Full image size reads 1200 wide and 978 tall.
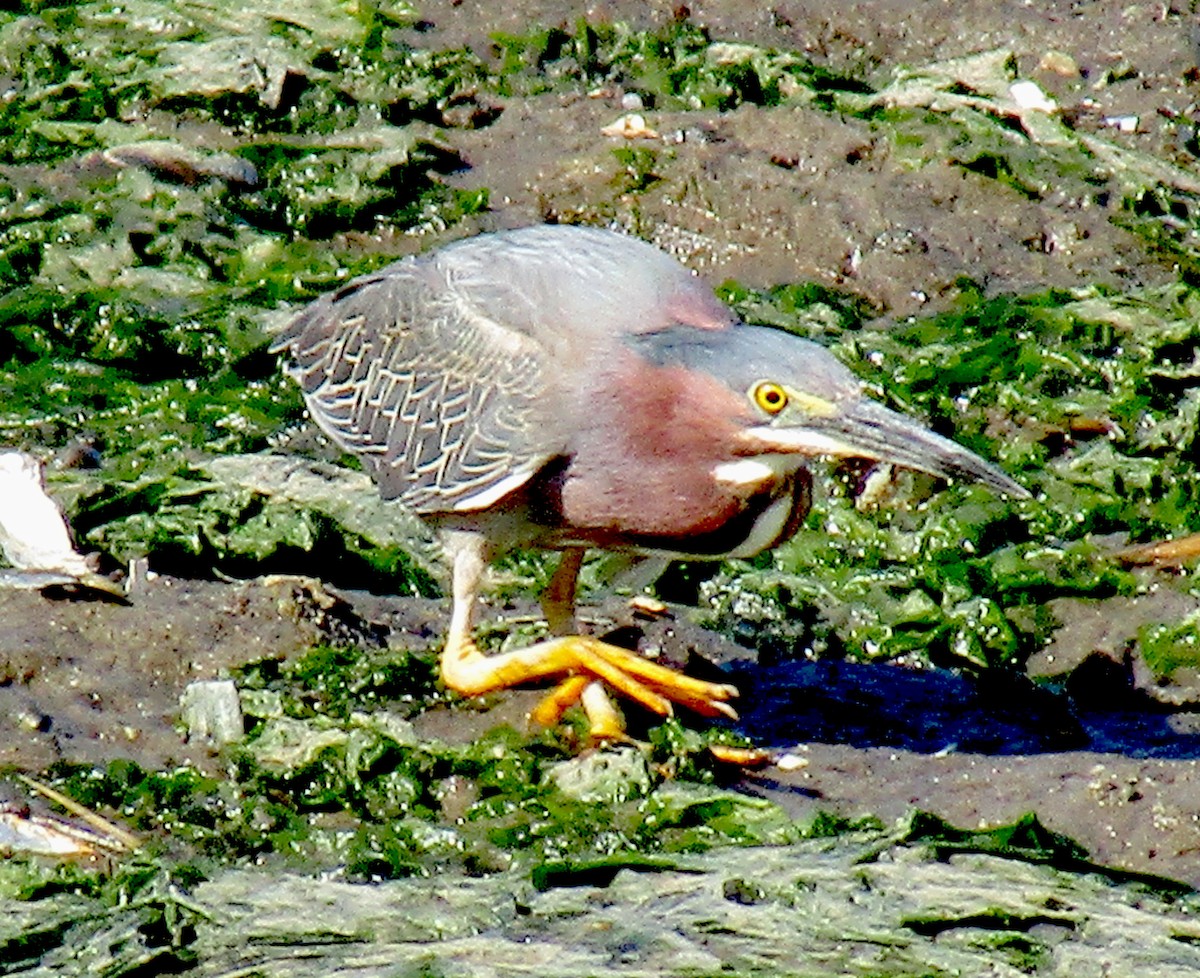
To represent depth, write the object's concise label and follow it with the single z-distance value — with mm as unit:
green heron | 10539
